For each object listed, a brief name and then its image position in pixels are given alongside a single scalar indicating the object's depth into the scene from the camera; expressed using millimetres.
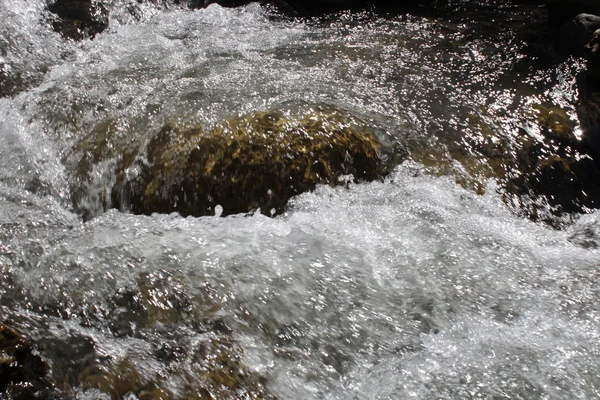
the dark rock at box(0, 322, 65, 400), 2135
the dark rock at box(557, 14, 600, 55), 5719
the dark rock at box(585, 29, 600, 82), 5133
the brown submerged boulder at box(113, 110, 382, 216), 3908
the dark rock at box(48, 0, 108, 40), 6441
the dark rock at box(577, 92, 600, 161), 4551
